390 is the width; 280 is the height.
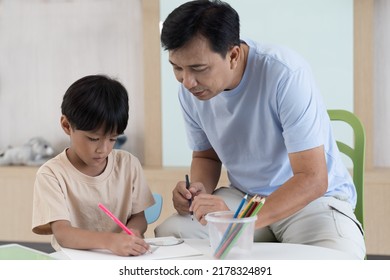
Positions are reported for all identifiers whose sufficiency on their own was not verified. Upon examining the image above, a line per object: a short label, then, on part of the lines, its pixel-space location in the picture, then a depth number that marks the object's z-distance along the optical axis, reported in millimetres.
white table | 2831
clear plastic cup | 2769
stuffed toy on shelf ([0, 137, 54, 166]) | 5348
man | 3100
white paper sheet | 2848
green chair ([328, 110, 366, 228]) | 3509
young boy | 3104
